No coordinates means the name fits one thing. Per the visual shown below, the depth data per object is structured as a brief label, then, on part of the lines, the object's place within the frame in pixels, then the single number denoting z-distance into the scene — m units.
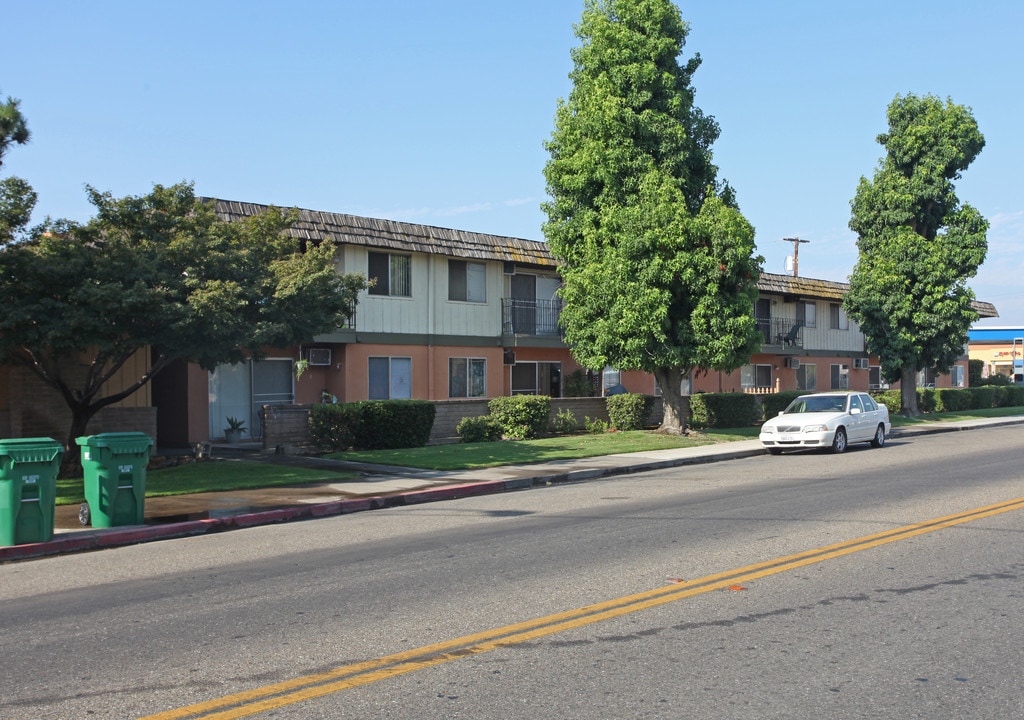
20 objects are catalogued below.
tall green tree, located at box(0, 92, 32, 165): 13.20
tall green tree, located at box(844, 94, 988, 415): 34.78
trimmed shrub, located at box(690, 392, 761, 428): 29.94
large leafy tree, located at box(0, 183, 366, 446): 14.45
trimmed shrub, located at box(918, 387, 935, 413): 40.28
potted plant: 23.22
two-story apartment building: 23.11
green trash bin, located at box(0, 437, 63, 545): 10.70
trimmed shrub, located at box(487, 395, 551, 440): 24.92
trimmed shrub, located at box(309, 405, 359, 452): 21.19
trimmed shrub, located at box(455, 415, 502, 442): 24.16
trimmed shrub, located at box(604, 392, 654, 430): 28.03
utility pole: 59.26
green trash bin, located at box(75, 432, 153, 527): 12.05
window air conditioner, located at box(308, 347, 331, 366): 25.14
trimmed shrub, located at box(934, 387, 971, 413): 40.81
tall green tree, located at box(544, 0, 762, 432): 23.97
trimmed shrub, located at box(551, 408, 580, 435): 26.72
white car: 21.97
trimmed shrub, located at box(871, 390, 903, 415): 38.53
